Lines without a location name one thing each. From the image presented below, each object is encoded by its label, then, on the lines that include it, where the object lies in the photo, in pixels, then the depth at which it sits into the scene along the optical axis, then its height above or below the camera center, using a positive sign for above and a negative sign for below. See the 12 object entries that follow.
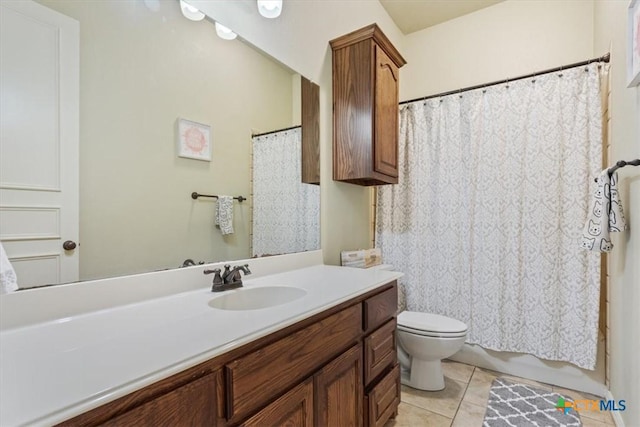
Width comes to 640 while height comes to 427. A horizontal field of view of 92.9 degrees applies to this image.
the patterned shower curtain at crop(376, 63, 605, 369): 1.94 +0.01
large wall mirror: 0.96 +0.29
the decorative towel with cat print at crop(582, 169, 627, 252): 1.42 +0.00
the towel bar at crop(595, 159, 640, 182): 1.20 +0.21
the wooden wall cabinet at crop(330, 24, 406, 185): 1.87 +0.69
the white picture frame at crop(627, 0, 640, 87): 1.21 +0.70
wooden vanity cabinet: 0.59 -0.45
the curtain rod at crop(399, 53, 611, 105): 1.86 +0.95
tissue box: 2.03 -0.31
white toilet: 1.86 -0.81
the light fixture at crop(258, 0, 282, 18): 1.49 +1.03
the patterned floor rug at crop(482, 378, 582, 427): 1.65 -1.14
